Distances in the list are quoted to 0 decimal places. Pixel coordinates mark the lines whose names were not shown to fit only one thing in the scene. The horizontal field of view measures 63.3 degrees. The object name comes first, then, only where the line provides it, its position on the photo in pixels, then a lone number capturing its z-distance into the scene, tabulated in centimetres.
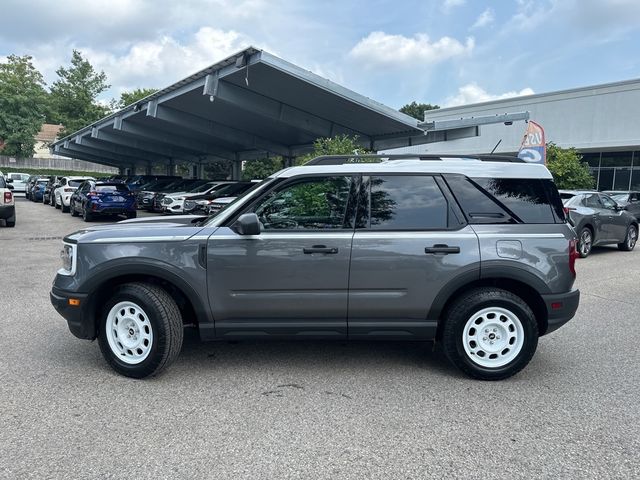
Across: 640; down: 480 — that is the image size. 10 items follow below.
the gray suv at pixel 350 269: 430
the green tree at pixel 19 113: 5625
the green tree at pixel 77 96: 5812
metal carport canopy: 1530
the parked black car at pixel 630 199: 1920
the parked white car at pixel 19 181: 4208
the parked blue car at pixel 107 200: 1847
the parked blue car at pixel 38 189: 3225
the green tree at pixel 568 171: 1978
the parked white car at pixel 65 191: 2311
